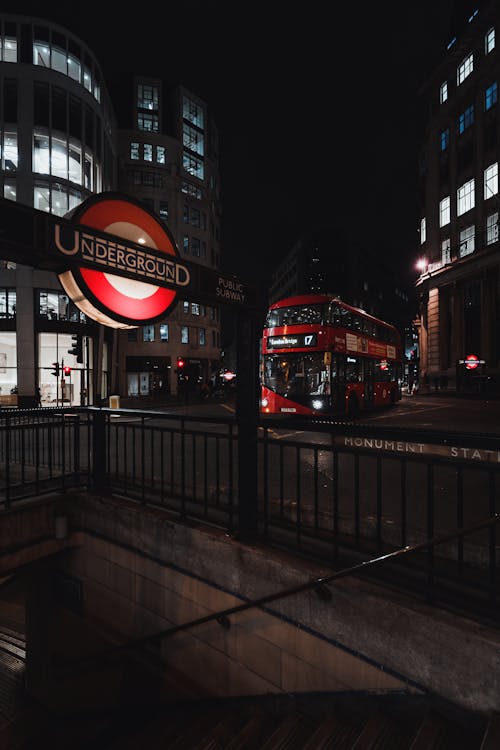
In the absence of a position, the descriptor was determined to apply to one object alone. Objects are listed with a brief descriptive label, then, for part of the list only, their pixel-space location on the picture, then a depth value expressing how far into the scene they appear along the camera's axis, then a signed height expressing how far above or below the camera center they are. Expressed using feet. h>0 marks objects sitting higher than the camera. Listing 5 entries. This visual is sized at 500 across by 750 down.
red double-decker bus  47.75 +2.10
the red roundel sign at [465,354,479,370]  107.96 +2.92
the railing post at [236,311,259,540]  13.01 -1.47
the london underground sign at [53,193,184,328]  8.58 +2.65
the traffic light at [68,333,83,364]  46.42 +3.17
